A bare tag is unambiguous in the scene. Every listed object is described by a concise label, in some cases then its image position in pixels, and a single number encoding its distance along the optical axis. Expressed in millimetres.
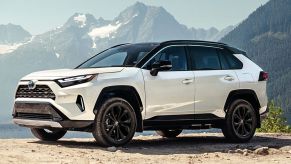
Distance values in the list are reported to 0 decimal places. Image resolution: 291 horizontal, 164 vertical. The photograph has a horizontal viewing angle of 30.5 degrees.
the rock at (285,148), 10066
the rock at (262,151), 9367
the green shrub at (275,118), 29162
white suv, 8844
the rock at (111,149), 8789
